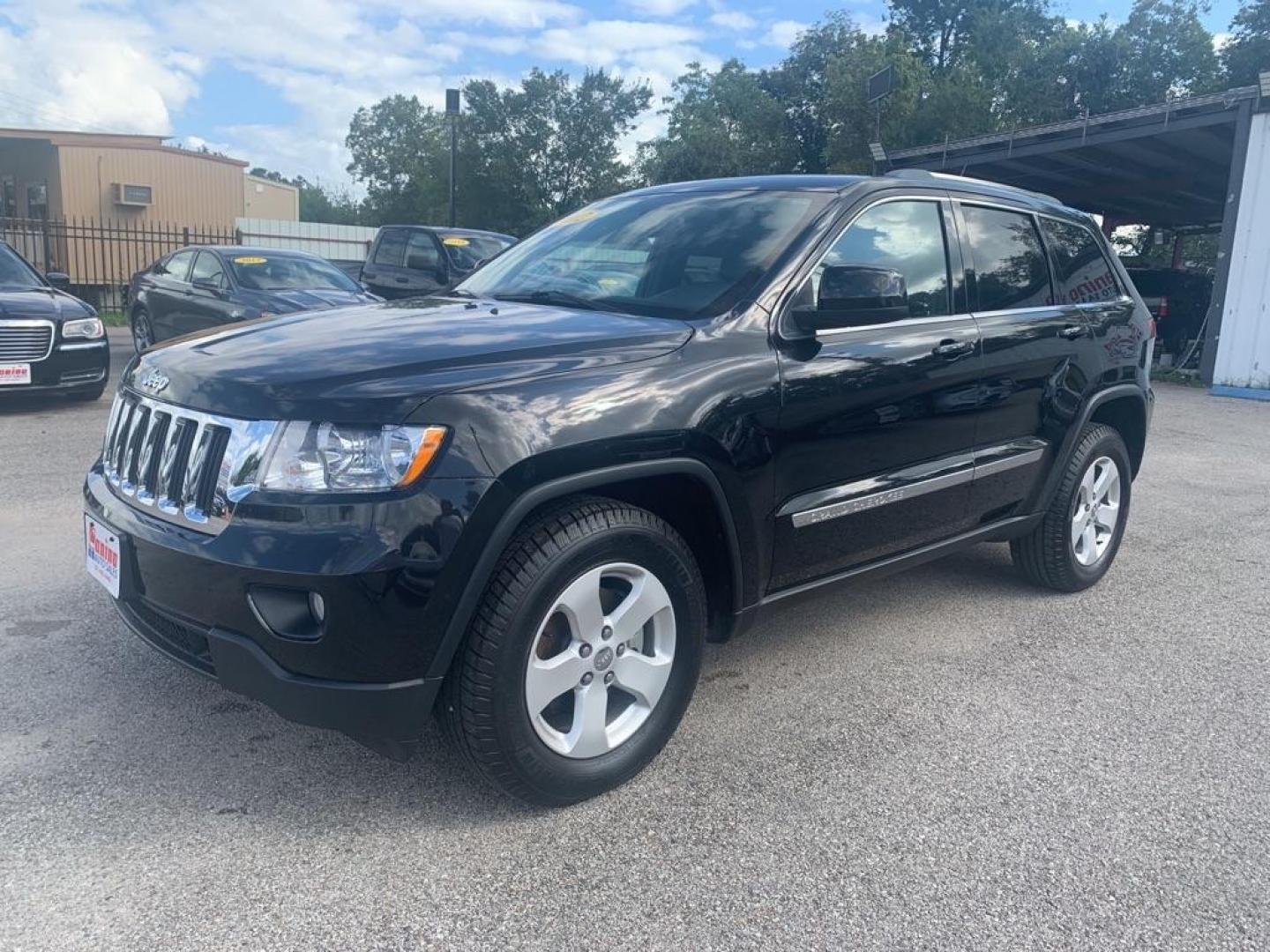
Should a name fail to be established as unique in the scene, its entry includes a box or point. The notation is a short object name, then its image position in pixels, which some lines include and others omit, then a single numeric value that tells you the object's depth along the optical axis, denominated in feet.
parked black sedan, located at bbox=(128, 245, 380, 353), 32.35
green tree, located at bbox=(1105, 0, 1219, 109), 109.81
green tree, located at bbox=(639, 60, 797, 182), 112.06
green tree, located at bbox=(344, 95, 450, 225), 172.04
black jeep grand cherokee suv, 7.79
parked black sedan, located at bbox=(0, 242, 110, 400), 26.58
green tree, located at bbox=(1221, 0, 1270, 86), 105.91
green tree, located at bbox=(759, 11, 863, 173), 118.11
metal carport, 44.19
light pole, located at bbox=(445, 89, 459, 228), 55.57
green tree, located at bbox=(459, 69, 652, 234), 147.23
